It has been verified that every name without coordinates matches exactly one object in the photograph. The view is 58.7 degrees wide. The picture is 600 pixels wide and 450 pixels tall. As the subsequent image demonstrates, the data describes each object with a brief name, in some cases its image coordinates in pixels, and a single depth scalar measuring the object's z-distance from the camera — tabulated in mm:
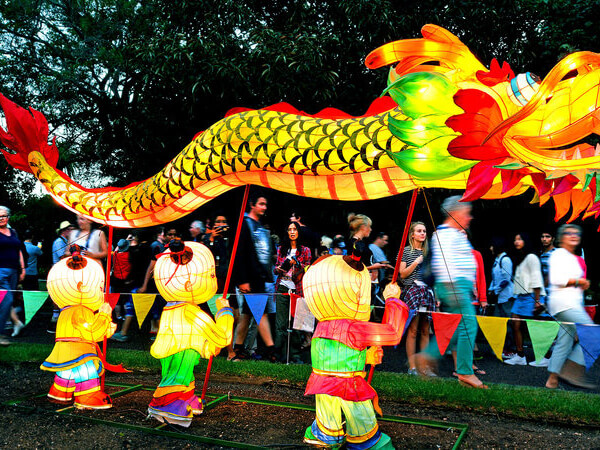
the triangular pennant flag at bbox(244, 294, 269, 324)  5637
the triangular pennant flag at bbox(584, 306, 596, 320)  5492
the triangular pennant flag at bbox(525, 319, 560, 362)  4426
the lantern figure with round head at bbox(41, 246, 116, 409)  4496
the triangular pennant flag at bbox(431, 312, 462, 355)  4633
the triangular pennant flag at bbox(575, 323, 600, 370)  4211
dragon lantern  2654
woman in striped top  5816
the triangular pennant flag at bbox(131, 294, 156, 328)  5867
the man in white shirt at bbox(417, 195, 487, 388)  4375
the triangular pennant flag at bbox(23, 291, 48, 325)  5625
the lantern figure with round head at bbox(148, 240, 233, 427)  4035
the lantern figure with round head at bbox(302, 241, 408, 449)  3346
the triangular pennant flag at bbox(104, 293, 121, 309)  5639
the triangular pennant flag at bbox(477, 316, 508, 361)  4504
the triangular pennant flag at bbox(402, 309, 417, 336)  5656
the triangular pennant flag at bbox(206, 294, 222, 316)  5789
